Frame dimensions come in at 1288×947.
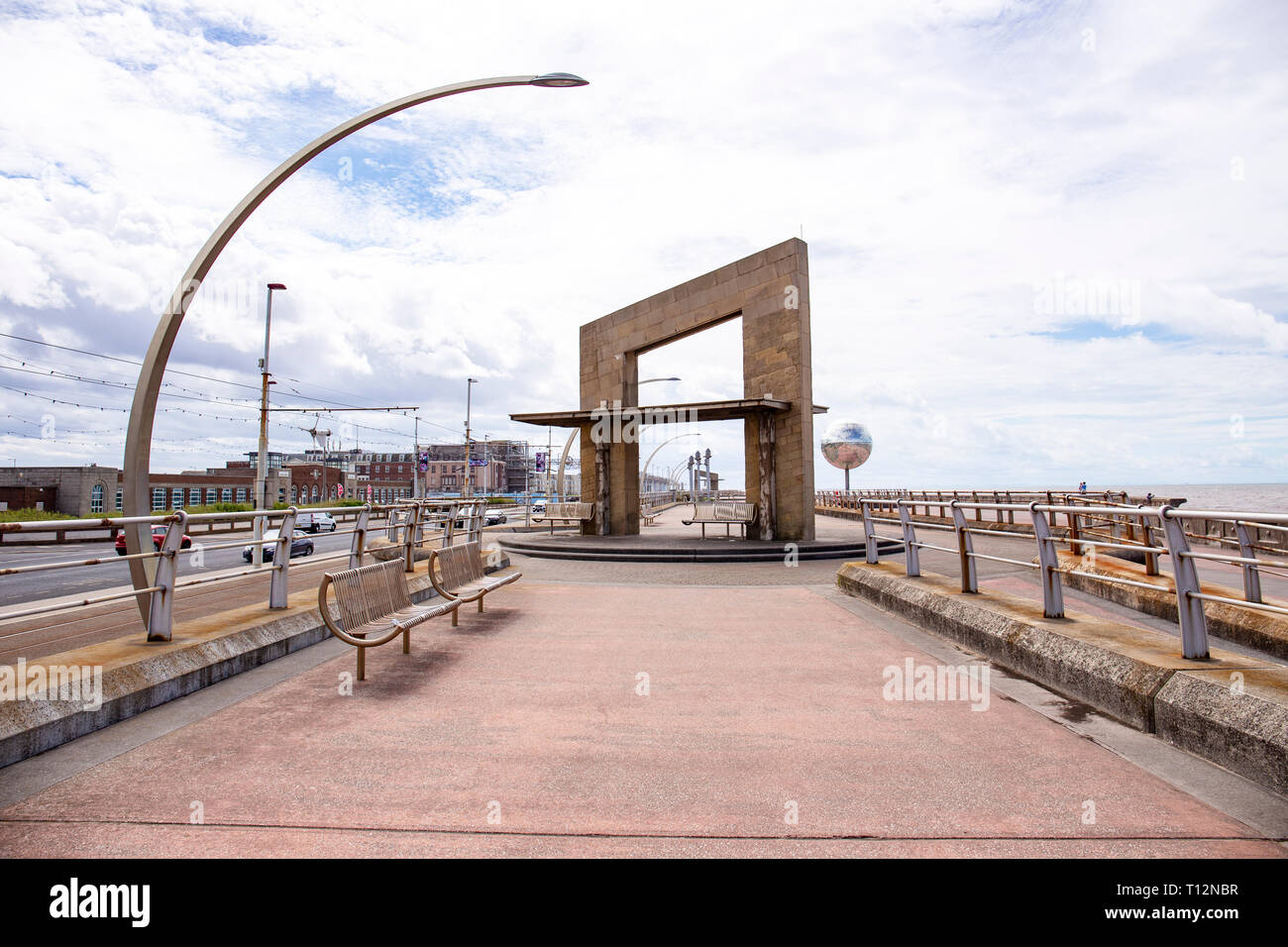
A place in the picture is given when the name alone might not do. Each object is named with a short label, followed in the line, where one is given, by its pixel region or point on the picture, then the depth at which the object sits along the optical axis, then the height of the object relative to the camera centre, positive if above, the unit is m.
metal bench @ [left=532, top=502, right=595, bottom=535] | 21.33 -0.62
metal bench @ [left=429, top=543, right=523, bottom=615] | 8.27 -1.00
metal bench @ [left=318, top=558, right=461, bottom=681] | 5.82 -0.96
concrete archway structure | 18.17 +2.47
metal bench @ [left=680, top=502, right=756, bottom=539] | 18.98 -0.67
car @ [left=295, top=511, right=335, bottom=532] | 43.89 -1.81
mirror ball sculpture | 53.53 +2.90
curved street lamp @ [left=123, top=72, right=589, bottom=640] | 6.57 +1.23
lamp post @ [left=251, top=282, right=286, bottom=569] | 30.52 +2.03
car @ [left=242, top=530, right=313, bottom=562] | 22.32 -1.76
